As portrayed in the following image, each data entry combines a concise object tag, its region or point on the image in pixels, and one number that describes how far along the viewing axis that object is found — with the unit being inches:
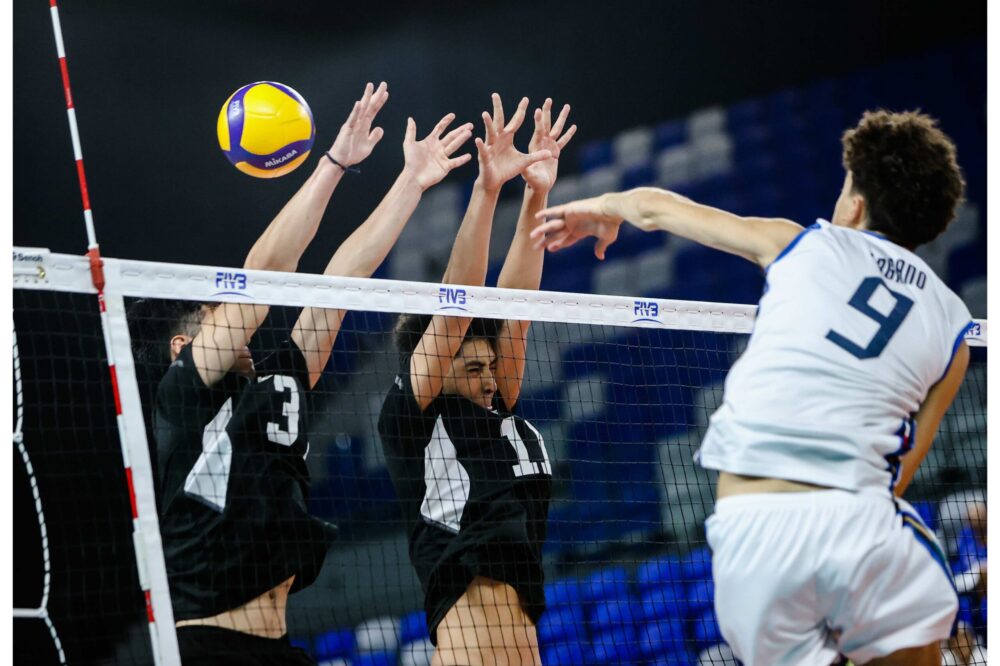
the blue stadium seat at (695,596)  572.9
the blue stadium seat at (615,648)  564.1
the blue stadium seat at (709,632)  551.7
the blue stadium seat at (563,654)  570.3
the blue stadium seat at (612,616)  577.9
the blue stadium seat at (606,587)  588.1
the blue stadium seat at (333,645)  527.5
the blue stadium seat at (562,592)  574.2
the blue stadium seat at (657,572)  583.2
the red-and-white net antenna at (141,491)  265.6
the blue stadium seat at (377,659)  565.0
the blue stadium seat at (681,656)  564.0
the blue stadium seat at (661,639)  575.5
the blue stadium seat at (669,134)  651.5
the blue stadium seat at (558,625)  569.6
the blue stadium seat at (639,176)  639.8
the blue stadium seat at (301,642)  563.4
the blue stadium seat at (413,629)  557.6
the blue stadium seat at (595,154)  628.4
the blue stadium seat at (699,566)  573.9
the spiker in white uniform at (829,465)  205.6
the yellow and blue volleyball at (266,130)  370.9
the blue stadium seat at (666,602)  576.7
